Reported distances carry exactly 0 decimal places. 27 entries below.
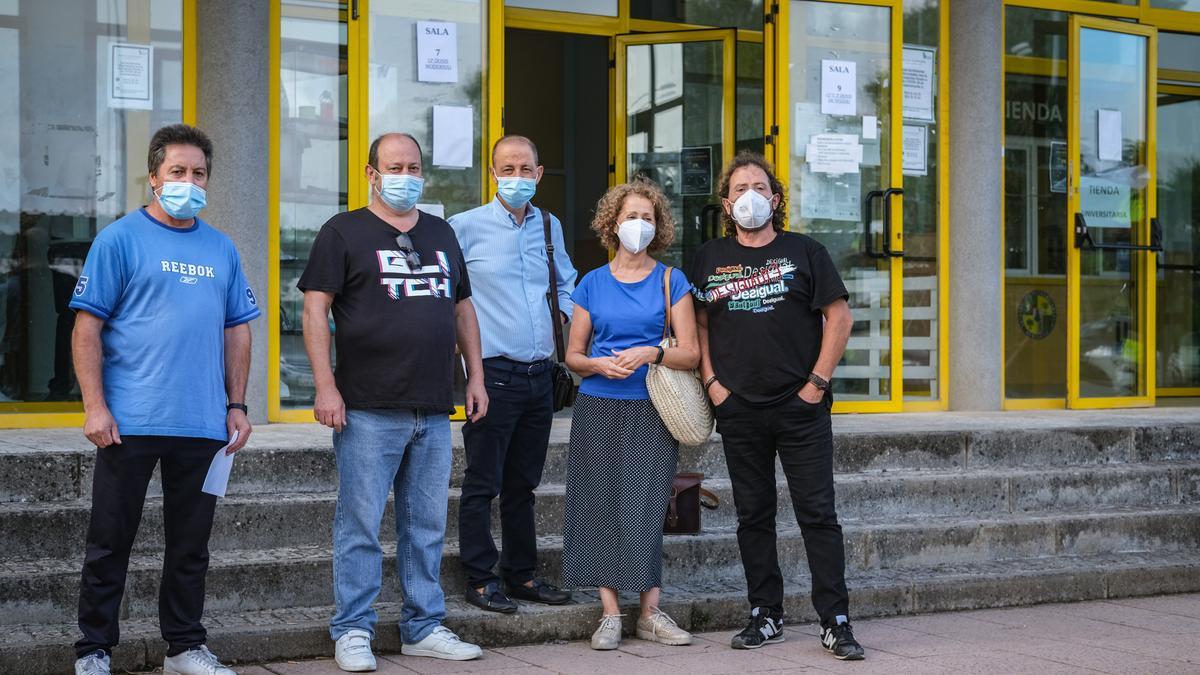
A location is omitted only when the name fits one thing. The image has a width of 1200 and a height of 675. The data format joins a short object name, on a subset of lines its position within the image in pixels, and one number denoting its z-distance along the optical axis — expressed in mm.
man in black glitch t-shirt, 5086
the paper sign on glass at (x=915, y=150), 9484
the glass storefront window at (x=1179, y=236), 12141
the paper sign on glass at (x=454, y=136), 8164
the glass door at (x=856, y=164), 9156
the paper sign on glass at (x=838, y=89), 9172
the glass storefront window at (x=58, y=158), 7543
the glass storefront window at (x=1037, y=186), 9977
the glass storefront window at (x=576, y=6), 9797
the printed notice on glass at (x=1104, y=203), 9922
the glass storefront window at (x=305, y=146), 7941
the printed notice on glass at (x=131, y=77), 7680
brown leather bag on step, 6332
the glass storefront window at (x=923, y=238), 9484
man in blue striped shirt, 5637
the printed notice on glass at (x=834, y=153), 9172
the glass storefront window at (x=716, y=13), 10547
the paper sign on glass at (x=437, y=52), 8117
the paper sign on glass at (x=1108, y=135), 9914
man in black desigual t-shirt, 5496
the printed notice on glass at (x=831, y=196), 9188
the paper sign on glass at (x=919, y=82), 9477
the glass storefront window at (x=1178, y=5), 10492
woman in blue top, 5578
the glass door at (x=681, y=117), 10062
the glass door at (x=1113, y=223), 9867
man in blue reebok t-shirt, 4539
